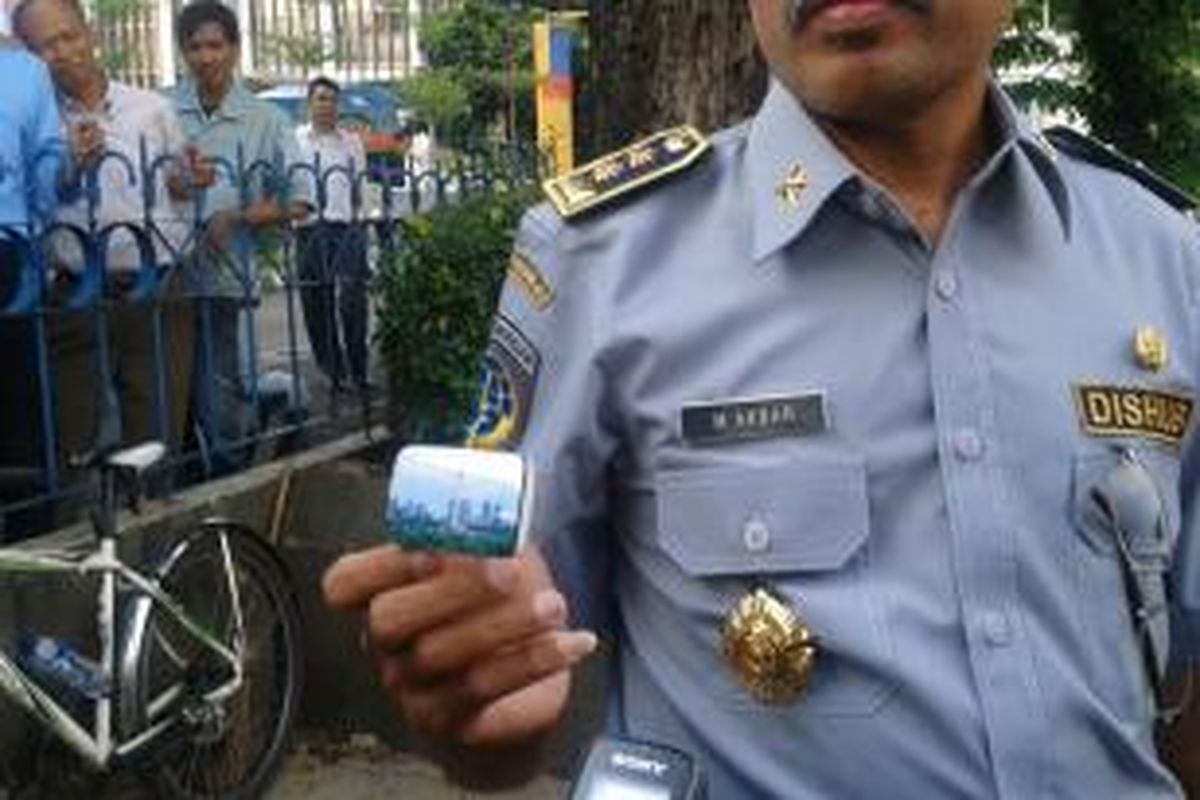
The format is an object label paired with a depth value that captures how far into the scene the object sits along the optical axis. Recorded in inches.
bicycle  154.9
